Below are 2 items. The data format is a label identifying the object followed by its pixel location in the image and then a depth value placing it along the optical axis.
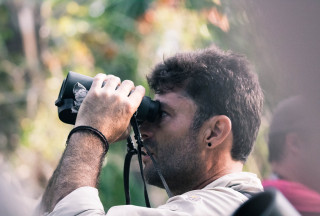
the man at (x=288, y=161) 2.97
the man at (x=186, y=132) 2.72
